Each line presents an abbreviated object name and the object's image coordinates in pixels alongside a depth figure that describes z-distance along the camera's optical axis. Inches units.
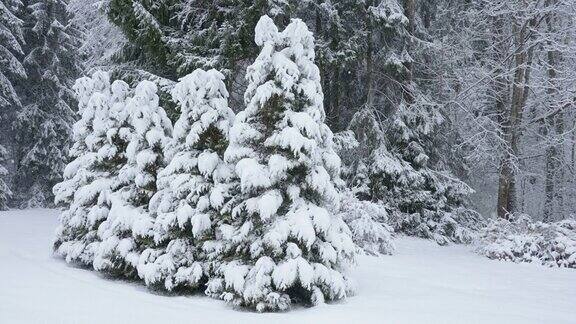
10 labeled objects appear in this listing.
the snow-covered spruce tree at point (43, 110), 817.5
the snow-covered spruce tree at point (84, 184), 357.1
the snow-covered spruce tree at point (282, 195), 265.3
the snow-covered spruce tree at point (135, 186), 323.6
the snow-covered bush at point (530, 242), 461.3
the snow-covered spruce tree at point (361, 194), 447.5
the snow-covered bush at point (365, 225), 445.1
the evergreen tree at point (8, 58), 741.3
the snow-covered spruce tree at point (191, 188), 295.3
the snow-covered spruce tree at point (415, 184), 583.2
